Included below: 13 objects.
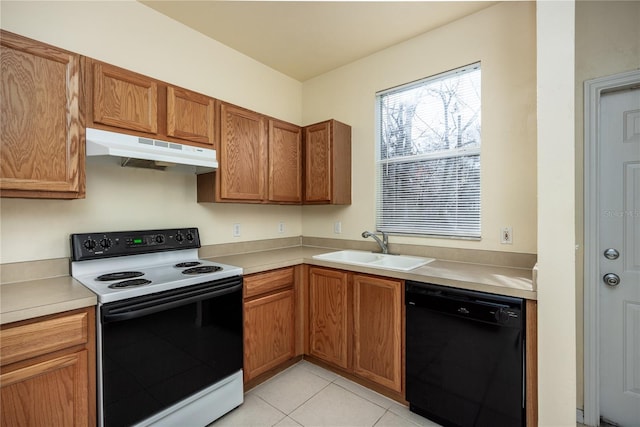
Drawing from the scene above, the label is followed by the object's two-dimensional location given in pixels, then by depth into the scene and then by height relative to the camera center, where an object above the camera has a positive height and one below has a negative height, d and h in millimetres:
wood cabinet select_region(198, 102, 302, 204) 2275 +434
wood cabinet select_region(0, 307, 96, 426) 1163 -663
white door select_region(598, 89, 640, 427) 1707 -285
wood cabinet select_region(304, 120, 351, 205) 2705 +457
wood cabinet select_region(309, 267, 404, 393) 1977 -831
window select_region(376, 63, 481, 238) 2238 +446
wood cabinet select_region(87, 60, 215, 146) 1669 +677
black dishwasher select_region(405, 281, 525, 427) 1518 -828
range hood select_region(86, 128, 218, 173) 1604 +368
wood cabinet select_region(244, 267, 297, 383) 2098 -825
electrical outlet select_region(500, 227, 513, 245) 2035 -184
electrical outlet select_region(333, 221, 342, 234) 2982 -161
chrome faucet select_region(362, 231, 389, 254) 2562 -259
